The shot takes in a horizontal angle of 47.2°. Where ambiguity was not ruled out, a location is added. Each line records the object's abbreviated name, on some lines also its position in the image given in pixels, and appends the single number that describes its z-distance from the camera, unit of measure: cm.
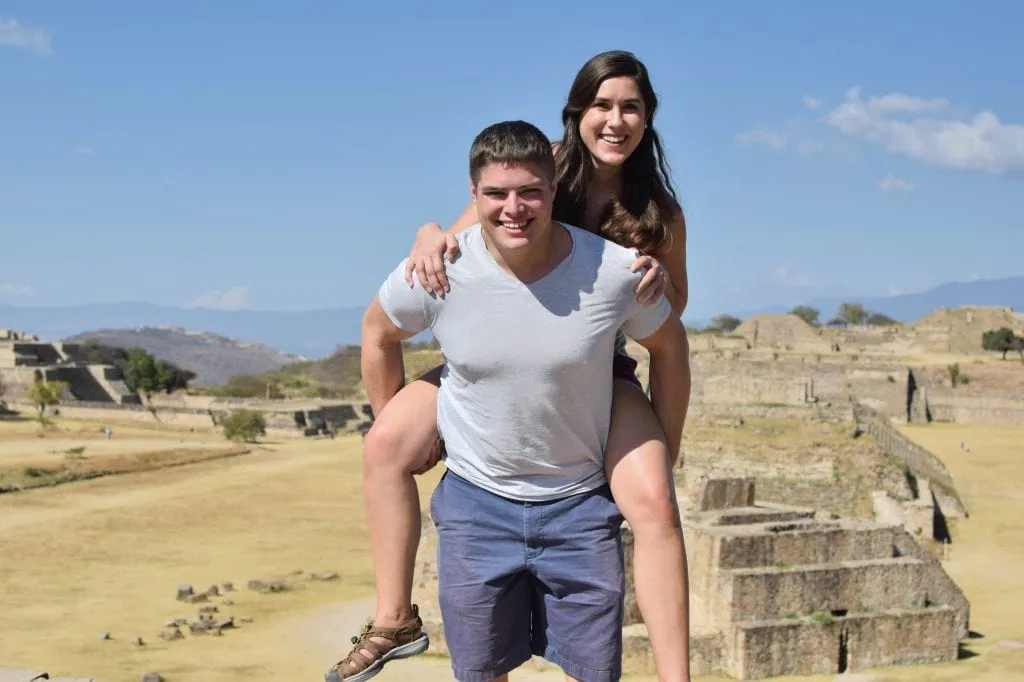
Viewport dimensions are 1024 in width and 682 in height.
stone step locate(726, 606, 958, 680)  1349
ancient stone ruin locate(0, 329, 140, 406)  5288
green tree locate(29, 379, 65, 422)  4488
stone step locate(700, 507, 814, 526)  1535
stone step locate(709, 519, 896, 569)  1402
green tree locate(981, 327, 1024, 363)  6400
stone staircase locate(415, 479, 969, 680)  1362
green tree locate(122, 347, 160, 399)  6081
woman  421
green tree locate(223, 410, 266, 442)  4300
